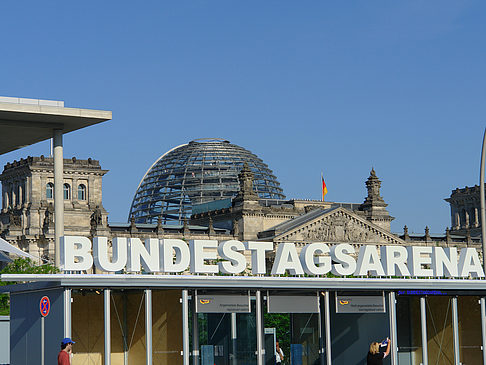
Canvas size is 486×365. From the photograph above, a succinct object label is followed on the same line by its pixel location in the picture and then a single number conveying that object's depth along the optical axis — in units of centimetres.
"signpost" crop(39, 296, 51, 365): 3238
